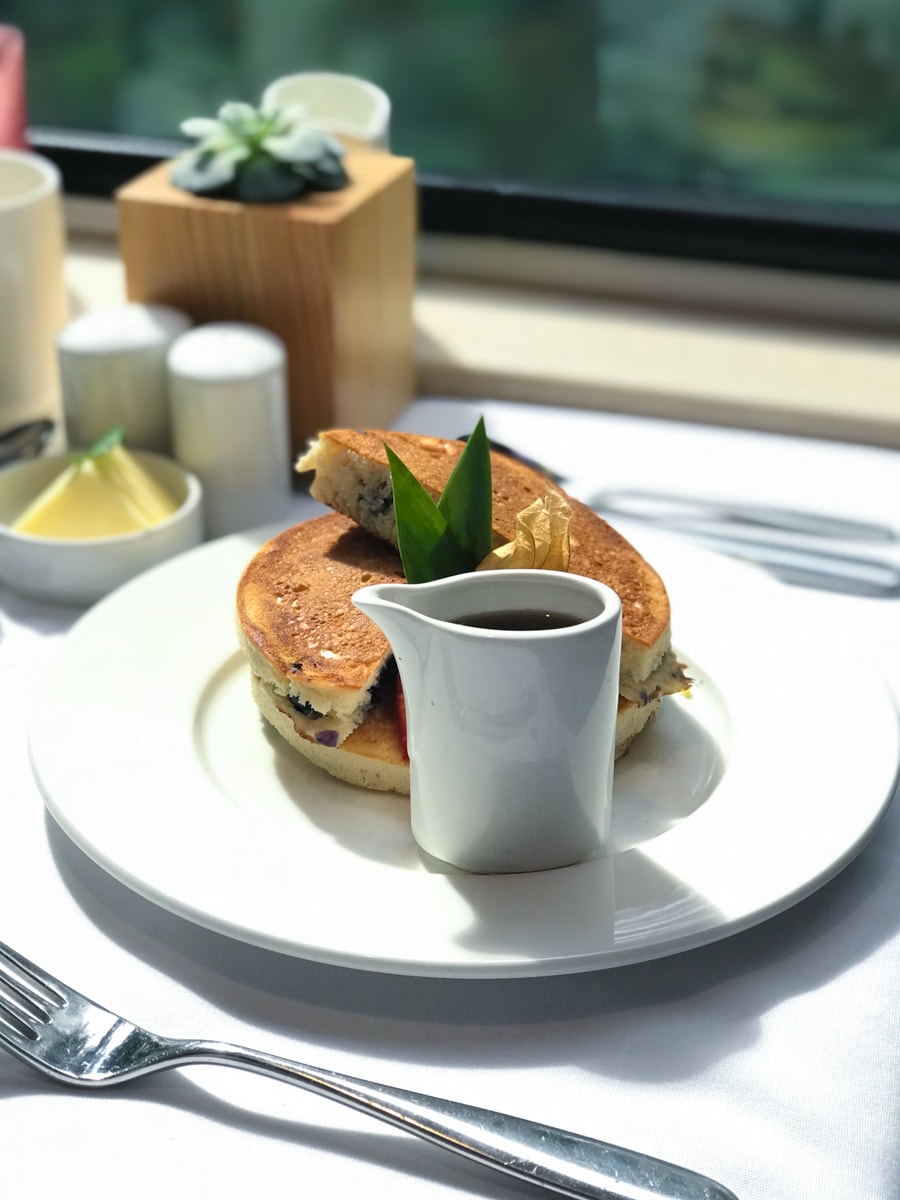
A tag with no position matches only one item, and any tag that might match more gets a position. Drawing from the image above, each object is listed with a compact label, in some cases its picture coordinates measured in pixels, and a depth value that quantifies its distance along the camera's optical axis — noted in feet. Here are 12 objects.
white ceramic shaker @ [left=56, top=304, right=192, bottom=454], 3.26
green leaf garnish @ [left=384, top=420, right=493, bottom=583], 2.09
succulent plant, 3.39
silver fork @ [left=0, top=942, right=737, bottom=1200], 1.52
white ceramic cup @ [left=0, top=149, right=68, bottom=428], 3.46
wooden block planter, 3.35
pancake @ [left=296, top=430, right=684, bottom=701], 2.47
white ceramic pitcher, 1.79
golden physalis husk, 2.17
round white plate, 1.83
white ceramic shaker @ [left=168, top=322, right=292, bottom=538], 3.14
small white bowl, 2.91
